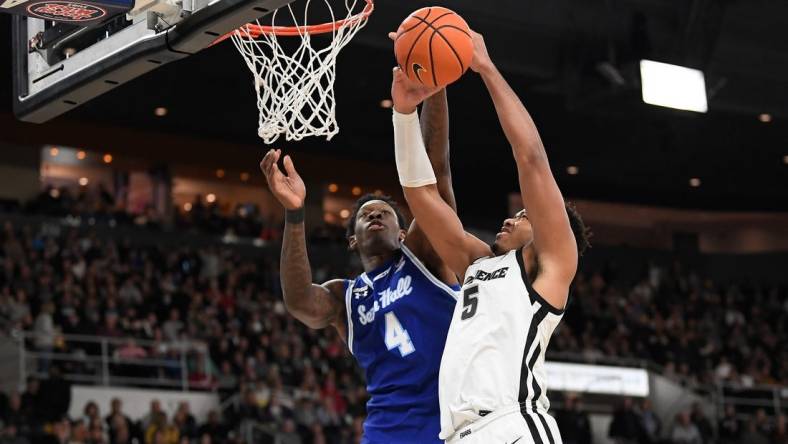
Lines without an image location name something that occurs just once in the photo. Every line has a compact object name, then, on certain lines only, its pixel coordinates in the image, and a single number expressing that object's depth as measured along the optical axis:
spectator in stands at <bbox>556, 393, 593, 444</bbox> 18.55
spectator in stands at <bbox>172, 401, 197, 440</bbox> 15.31
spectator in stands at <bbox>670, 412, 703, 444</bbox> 19.98
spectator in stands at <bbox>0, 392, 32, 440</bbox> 13.78
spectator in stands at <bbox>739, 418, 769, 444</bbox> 20.18
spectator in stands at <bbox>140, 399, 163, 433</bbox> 15.27
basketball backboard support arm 5.08
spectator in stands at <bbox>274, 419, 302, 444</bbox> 15.93
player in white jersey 4.53
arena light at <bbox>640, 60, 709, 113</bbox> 16.64
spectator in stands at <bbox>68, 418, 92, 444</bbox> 14.05
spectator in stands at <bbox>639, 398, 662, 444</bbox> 19.67
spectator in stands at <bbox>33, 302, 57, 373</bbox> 16.48
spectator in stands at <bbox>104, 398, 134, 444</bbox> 14.41
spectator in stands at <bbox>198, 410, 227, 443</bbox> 15.38
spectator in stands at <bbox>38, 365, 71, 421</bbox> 14.83
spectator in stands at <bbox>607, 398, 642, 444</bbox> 19.50
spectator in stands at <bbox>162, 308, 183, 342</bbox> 18.62
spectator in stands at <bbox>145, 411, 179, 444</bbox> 14.83
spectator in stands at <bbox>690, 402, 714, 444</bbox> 20.45
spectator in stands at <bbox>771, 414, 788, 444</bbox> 20.31
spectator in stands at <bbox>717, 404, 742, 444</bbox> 20.80
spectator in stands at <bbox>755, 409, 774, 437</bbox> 20.71
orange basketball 4.69
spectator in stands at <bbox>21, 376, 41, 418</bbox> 14.55
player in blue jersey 5.25
